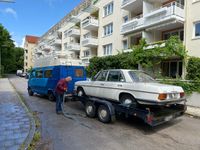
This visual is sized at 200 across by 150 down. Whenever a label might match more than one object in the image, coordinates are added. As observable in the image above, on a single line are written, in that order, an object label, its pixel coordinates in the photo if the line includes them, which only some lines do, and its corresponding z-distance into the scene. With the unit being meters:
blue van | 11.36
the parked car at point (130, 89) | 5.97
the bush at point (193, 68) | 12.13
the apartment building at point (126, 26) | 14.41
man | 8.67
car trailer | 5.91
